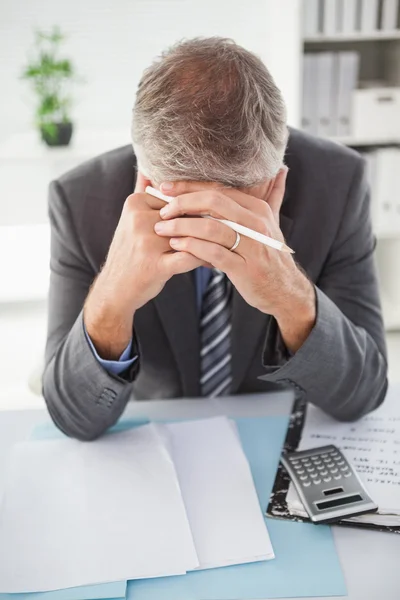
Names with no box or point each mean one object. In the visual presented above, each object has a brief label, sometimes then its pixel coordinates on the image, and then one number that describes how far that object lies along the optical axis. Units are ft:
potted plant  8.00
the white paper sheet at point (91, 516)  2.52
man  2.88
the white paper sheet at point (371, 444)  2.83
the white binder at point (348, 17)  7.43
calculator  2.73
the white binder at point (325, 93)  7.61
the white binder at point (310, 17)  7.45
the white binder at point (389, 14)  7.48
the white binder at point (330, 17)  7.44
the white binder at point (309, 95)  7.62
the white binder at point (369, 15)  7.47
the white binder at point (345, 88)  7.60
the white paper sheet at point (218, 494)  2.60
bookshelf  7.57
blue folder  2.42
